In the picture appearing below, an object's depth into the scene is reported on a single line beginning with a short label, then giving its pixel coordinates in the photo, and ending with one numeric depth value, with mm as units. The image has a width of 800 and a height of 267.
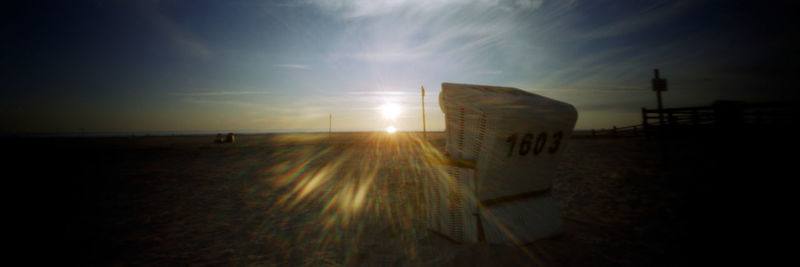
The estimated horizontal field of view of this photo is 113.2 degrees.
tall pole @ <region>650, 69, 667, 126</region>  7828
